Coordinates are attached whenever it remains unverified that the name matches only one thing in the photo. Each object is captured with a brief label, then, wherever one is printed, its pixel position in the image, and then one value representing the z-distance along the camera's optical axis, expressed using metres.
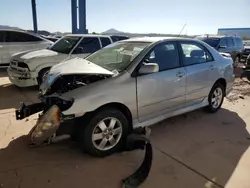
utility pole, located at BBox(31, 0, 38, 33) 14.36
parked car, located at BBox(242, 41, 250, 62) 11.87
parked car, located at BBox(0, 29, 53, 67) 7.53
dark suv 8.89
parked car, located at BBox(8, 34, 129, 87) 5.14
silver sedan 2.50
